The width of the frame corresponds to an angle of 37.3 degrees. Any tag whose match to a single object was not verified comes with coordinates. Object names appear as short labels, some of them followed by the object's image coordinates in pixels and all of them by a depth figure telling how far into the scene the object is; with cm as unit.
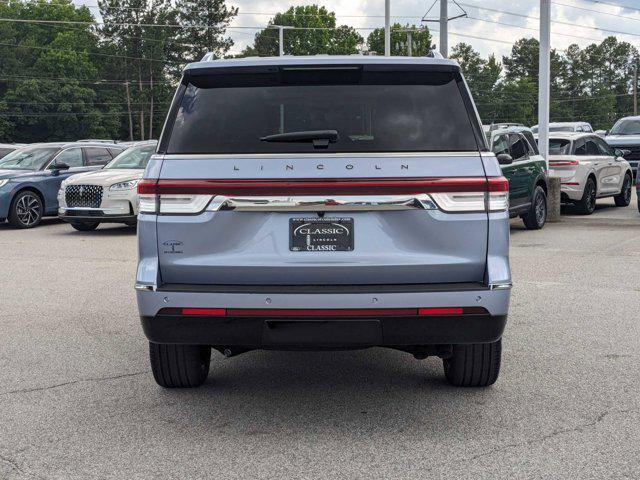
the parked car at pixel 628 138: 2555
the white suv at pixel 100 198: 1641
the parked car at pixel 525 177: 1524
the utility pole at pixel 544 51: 1975
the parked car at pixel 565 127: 3326
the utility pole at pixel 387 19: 4141
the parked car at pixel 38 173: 1819
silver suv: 471
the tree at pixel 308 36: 10700
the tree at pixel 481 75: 13262
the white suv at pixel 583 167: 1926
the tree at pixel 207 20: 8731
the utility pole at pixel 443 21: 3008
